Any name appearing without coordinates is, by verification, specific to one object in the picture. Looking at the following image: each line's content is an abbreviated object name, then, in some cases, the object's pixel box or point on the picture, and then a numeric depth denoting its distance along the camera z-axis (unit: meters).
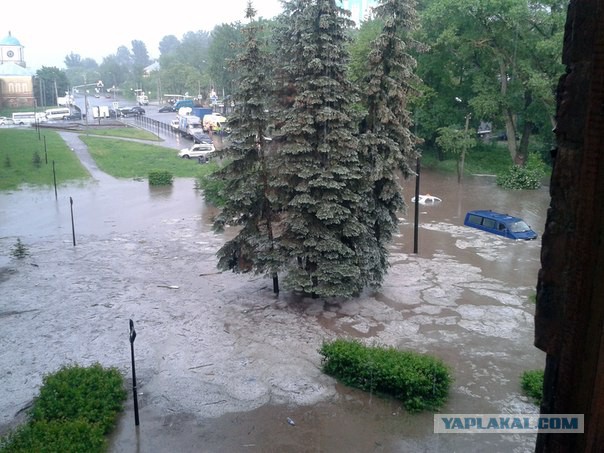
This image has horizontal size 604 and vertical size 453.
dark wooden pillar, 3.84
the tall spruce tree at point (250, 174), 15.42
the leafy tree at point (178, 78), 85.23
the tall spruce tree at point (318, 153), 14.92
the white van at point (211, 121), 52.43
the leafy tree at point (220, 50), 61.95
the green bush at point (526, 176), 33.59
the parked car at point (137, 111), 75.81
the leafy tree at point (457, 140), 35.22
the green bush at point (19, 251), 21.67
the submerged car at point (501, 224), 23.64
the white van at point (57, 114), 66.88
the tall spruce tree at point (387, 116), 15.75
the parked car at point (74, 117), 68.03
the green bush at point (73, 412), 8.83
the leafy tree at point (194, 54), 94.62
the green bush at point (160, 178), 35.44
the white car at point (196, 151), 44.69
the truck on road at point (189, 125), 56.09
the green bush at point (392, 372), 11.03
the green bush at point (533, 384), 11.27
